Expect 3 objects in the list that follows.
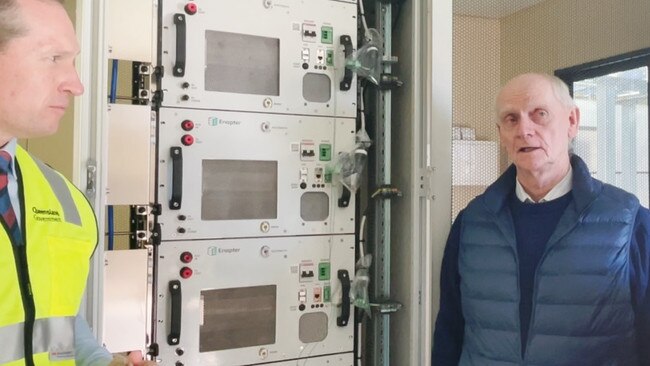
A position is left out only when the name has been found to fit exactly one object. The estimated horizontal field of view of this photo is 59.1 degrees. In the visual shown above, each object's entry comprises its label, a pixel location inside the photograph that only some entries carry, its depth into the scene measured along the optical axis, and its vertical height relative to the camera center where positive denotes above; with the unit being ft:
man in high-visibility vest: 3.69 -0.13
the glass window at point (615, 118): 7.63 +1.18
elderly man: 5.49 -0.61
